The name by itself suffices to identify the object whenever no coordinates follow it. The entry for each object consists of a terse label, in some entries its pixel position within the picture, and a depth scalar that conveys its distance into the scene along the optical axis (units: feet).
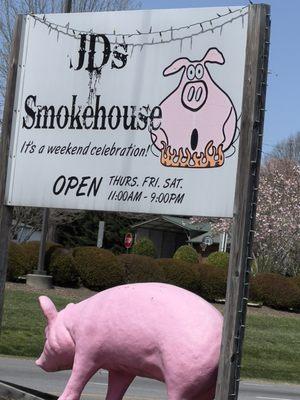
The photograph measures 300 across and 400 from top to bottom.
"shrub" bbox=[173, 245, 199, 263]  119.34
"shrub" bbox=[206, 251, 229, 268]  106.73
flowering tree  122.11
